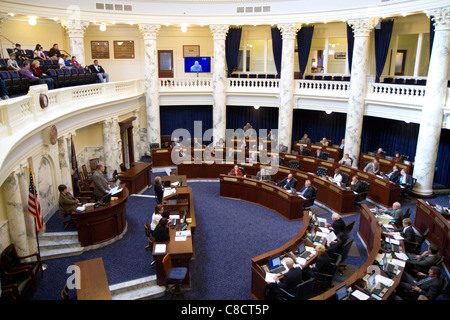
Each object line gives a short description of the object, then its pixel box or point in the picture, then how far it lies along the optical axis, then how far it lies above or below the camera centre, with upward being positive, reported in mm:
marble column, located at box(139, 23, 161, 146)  15891 -734
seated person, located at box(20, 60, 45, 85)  9094 -253
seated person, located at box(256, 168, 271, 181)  12445 -3626
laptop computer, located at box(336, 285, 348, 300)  5873 -3550
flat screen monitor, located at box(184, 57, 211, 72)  17156 +68
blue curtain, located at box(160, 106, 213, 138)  18453 -2536
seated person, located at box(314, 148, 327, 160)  14387 -3430
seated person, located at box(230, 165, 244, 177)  12912 -3631
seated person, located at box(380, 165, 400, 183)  12195 -3497
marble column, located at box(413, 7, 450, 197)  11328 -1217
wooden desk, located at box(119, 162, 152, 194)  12430 -3772
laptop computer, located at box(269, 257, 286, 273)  6941 -3652
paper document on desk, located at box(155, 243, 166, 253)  7441 -3636
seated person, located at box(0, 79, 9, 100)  7531 -535
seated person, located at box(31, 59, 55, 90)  9758 -251
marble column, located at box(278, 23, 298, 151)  15414 -758
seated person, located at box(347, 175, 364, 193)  11344 -3605
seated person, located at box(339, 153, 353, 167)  13430 -3368
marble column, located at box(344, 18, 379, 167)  13758 -701
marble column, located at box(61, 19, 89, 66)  14421 +1181
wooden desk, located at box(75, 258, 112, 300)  6141 -3713
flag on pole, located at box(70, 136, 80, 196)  10742 -3051
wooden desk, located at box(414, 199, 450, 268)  8328 -3816
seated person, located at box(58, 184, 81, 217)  9055 -3296
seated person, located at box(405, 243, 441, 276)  7292 -3799
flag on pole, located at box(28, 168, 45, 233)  7730 -2918
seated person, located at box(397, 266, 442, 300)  6395 -3835
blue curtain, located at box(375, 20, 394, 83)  14586 +923
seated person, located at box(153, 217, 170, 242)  7680 -3391
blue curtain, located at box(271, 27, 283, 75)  17047 +860
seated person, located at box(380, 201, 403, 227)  9219 -3635
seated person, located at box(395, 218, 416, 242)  8312 -3636
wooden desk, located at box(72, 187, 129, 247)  8883 -3817
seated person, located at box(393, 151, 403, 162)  13504 -3282
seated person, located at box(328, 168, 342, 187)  11867 -3515
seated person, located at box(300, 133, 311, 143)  16562 -3231
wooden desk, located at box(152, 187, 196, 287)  7391 -3705
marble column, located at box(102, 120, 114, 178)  13395 -2955
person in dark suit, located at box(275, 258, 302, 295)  6320 -3577
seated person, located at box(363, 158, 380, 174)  12817 -3409
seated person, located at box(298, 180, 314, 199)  11039 -3678
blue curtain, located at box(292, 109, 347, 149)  17328 -2781
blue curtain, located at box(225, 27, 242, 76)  17577 +925
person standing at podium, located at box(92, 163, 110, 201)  10031 -3206
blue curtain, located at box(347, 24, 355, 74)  15258 +990
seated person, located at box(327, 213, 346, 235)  8520 -3576
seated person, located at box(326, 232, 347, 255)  7797 -3701
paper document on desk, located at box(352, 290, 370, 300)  5991 -3660
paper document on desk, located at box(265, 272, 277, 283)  6719 -3782
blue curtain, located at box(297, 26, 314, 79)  16734 +903
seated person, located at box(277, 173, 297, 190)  11583 -3605
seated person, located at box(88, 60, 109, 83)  13570 -228
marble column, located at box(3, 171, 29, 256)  7508 -3041
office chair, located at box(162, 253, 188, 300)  6970 -3889
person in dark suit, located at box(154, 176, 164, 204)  10789 -3529
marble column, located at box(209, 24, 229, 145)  16094 -721
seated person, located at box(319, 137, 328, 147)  15780 -3172
